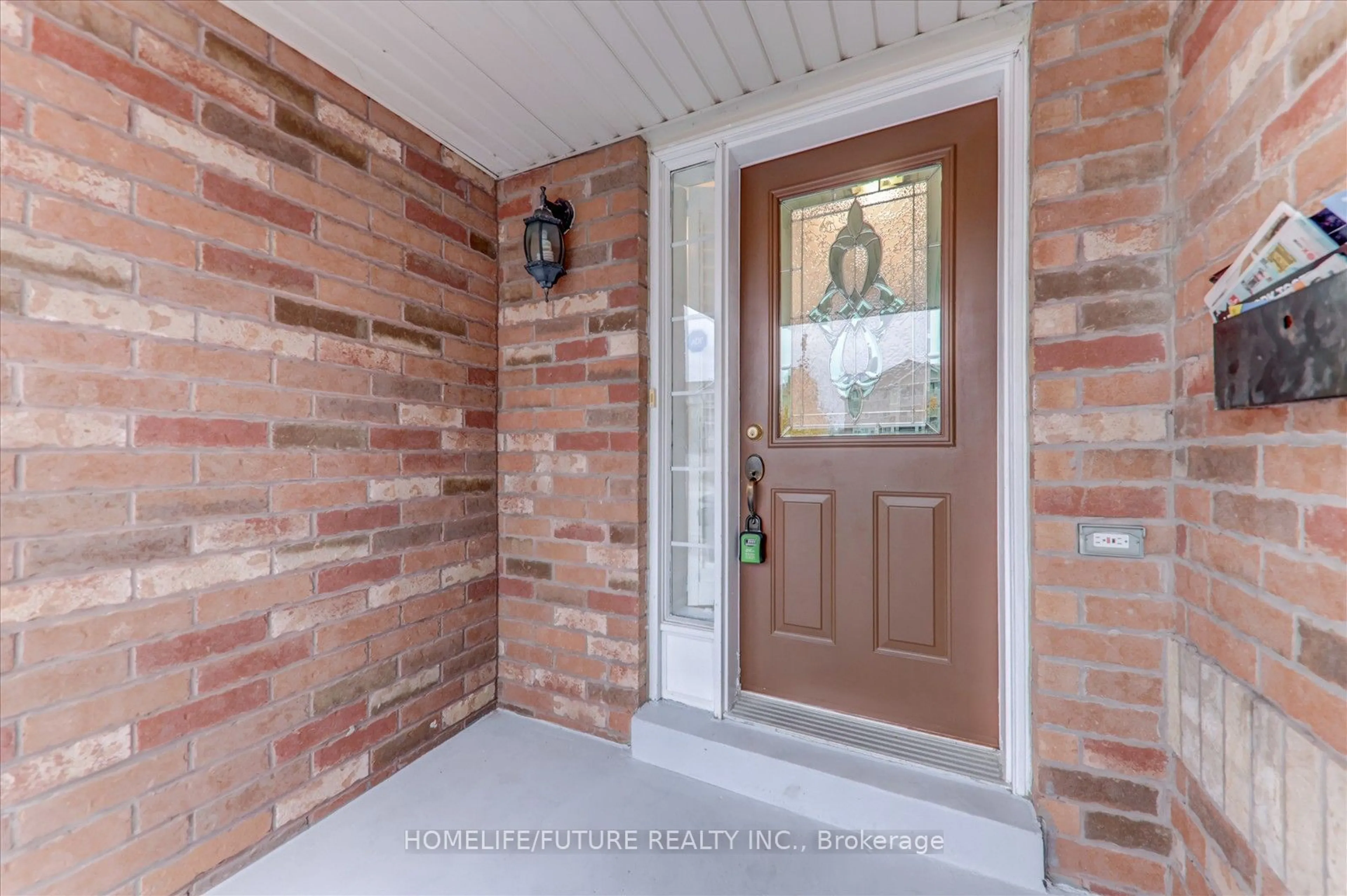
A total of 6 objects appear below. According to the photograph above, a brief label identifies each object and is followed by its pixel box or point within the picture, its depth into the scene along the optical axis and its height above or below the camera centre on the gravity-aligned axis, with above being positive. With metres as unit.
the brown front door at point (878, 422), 1.68 +0.11
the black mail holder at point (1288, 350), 0.78 +0.17
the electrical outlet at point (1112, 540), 1.31 -0.23
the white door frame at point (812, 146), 1.50 +0.71
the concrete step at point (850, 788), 1.38 -1.03
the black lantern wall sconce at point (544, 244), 2.02 +0.82
